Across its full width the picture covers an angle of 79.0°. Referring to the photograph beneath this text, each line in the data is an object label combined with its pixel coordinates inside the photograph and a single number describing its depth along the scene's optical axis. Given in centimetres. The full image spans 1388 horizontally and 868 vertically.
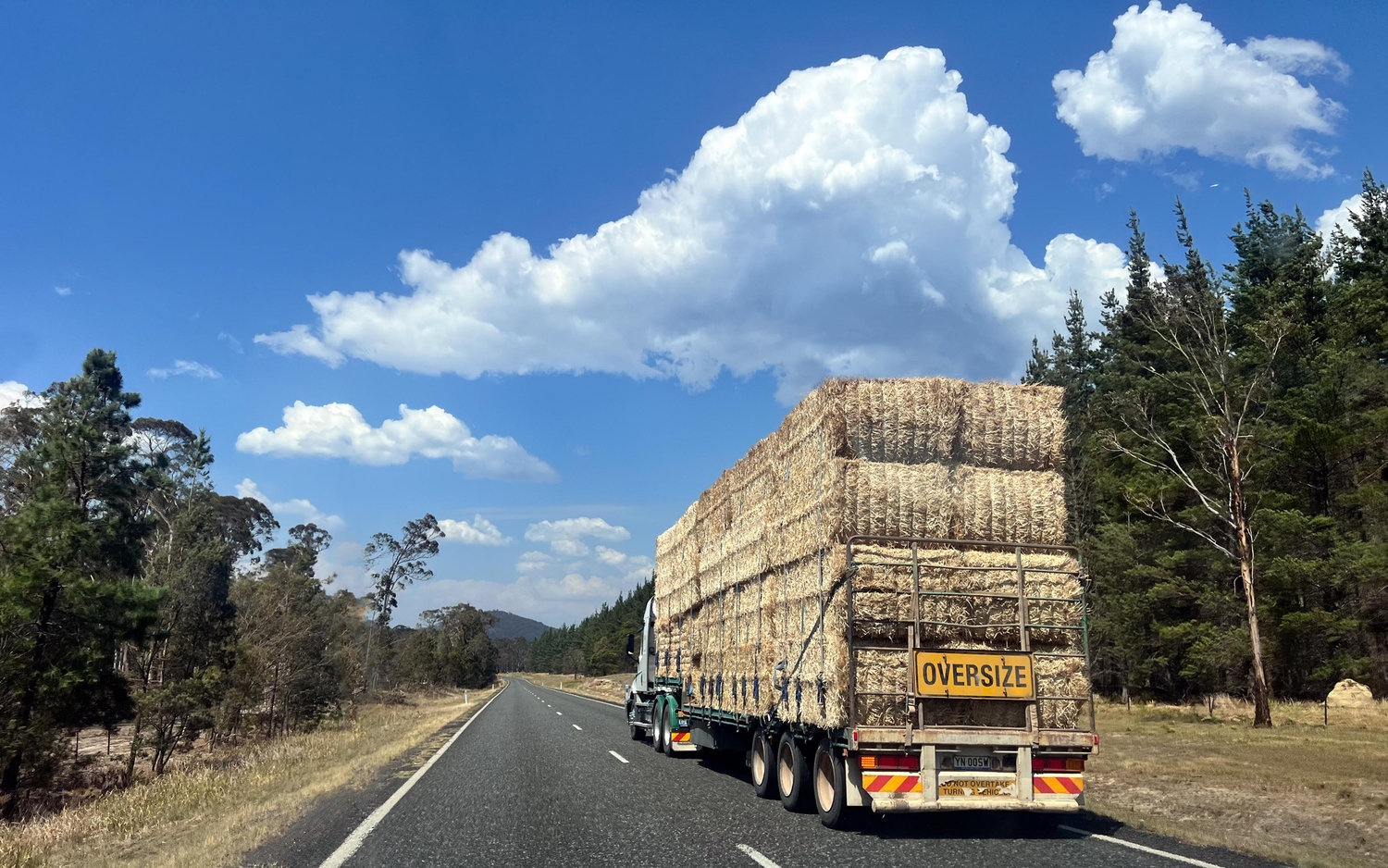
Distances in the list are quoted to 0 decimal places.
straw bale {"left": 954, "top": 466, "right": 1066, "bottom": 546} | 958
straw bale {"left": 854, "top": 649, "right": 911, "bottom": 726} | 854
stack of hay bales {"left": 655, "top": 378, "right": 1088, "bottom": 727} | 887
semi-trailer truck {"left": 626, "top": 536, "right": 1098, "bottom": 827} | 827
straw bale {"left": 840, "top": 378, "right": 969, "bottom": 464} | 967
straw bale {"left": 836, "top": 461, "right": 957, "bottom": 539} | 927
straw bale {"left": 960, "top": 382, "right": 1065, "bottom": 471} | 988
